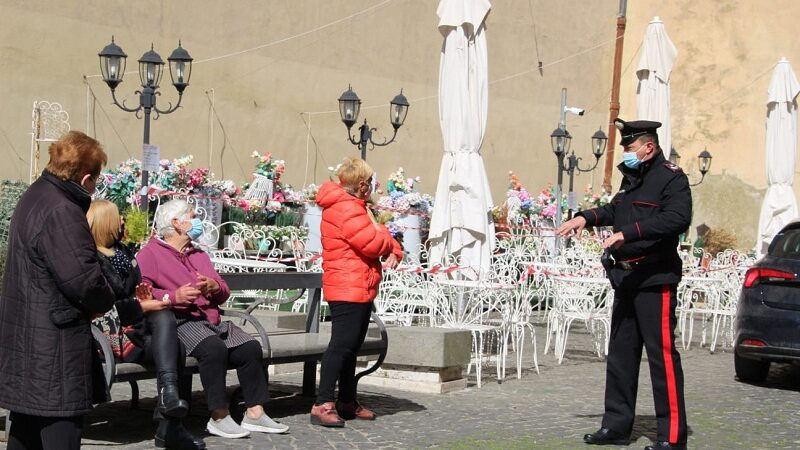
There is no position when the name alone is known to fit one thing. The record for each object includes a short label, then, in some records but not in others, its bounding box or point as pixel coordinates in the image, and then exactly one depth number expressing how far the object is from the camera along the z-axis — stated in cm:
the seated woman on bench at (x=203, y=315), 661
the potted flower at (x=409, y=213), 1691
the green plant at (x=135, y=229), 1120
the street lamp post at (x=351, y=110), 1689
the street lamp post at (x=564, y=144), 2092
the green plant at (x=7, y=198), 1205
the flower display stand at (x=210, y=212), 1484
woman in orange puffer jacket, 716
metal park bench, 629
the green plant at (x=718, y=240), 2792
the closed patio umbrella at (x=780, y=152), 2044
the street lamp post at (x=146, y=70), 1384
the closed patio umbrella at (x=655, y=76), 1766
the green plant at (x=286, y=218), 1653
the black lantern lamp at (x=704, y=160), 2676
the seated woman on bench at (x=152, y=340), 593
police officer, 665
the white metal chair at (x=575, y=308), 1126
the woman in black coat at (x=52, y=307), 452
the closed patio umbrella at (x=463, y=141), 1258
